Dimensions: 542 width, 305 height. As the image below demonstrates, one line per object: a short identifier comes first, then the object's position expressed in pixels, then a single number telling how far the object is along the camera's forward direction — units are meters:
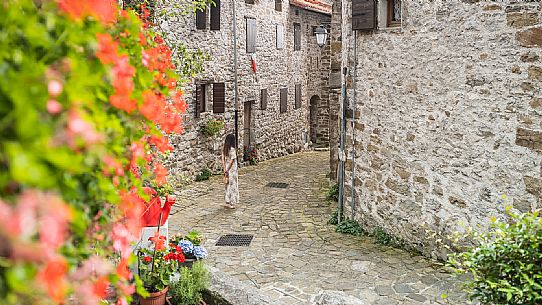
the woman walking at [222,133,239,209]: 10.53
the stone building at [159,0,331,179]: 13.23
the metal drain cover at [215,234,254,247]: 8.33
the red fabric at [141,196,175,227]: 5.18
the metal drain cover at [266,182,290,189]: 12.76
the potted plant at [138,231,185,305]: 4.71
